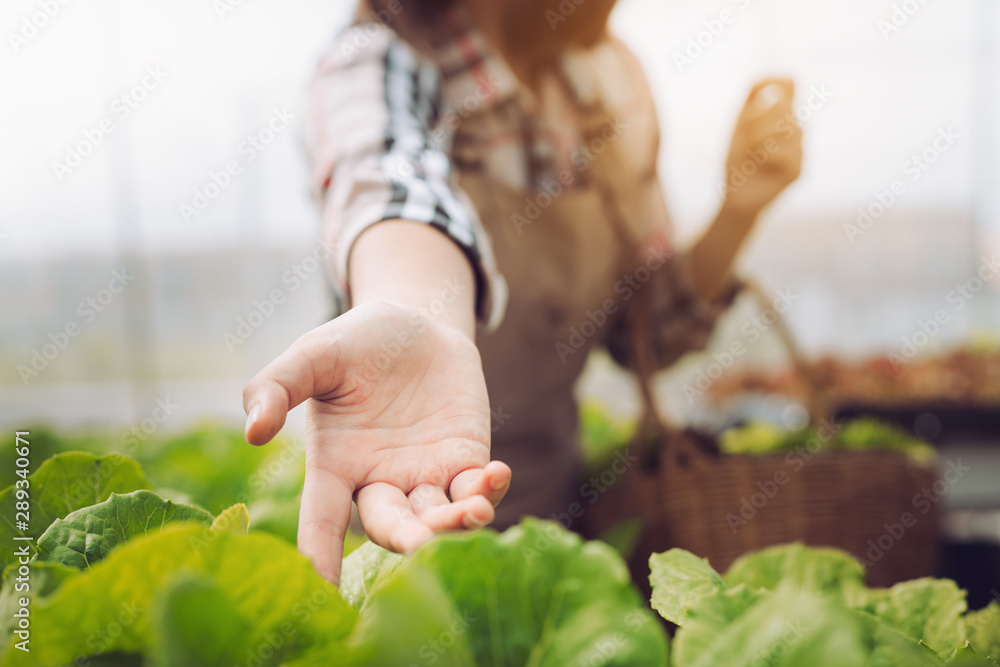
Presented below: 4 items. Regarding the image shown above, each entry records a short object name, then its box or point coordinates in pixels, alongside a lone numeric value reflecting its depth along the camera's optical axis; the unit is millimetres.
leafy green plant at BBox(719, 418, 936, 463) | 1031
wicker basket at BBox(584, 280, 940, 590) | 921
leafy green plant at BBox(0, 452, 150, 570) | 353
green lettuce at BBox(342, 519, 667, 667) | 218
